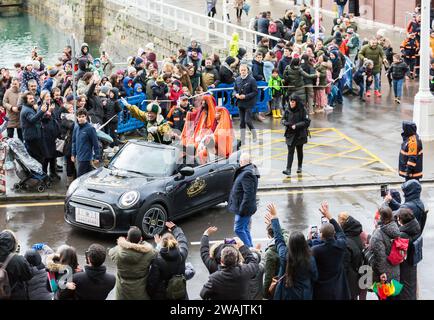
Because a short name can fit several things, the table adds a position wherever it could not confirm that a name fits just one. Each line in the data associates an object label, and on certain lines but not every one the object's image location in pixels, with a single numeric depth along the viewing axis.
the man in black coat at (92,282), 10.73
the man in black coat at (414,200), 13.13
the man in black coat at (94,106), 19.92
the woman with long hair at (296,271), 10.70
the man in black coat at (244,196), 14.48
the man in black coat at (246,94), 21.67
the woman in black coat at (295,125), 18.83
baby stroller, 18.03
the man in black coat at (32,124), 18.14
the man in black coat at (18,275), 10.69
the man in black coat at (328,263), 10.99
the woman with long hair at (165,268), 10.95
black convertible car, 15.32
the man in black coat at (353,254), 11.53
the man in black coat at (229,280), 10.55
